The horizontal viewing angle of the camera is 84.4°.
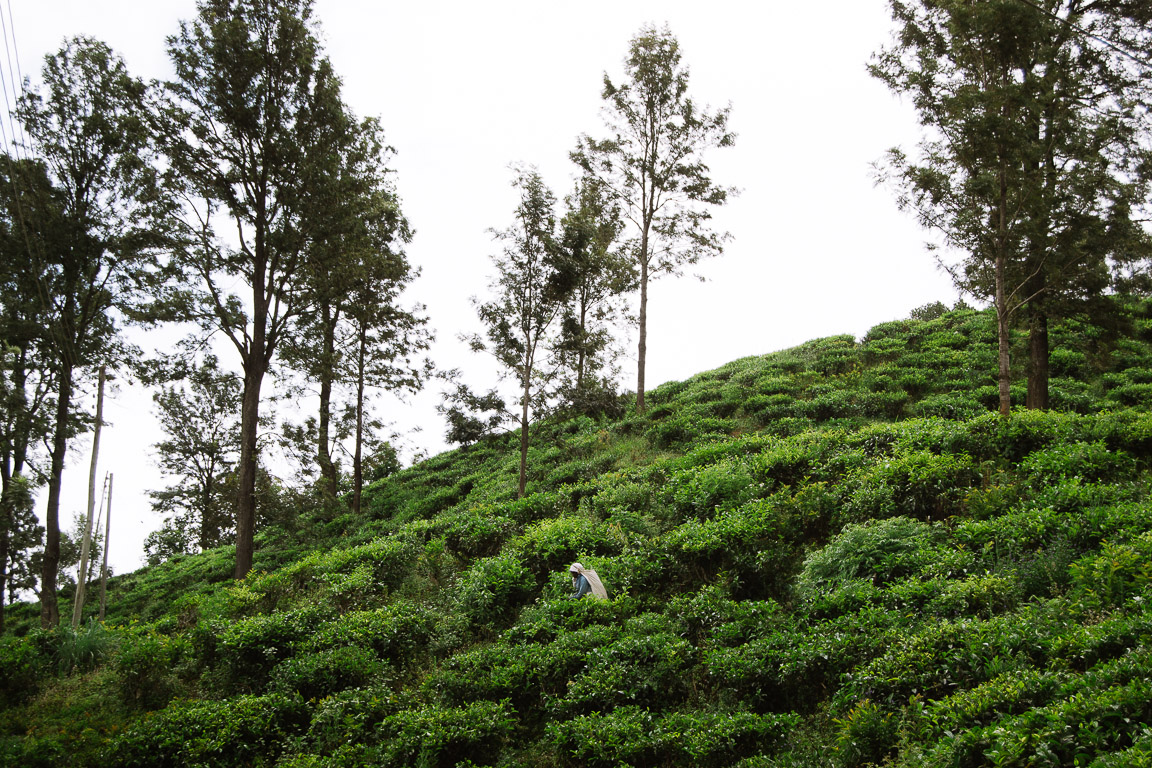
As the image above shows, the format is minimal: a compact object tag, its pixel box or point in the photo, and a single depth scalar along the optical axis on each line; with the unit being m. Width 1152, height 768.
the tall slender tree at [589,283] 20.28
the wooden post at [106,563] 25.27
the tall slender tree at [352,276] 20.25
